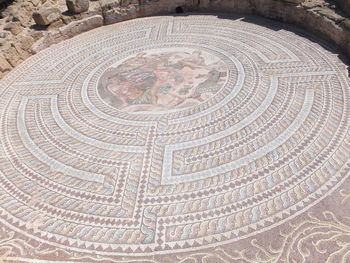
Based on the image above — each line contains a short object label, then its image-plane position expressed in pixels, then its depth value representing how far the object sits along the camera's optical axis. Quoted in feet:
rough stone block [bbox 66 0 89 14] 28.04
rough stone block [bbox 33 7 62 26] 26.76
